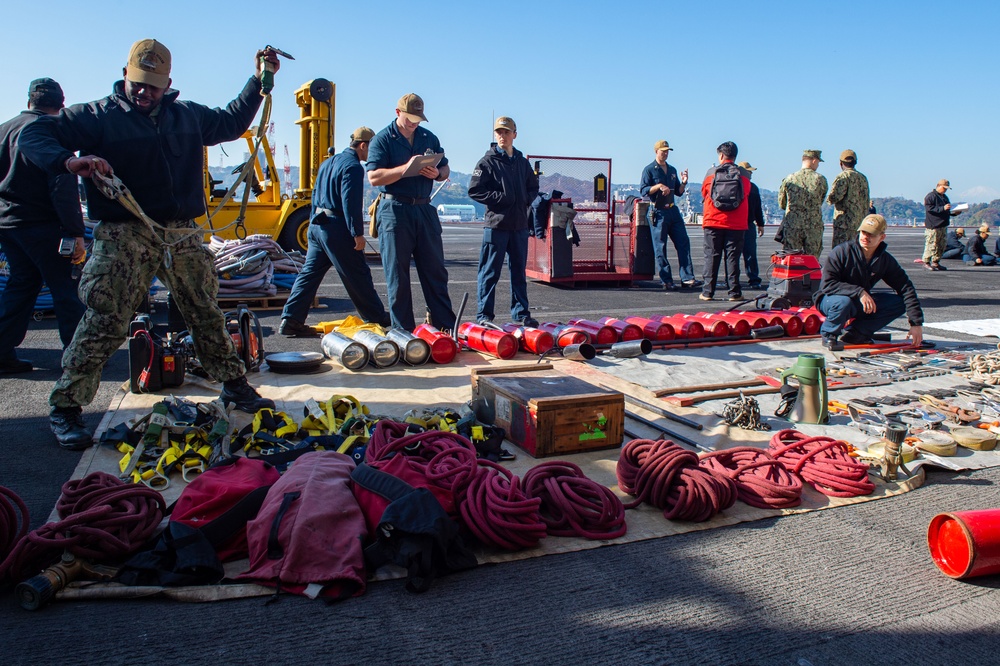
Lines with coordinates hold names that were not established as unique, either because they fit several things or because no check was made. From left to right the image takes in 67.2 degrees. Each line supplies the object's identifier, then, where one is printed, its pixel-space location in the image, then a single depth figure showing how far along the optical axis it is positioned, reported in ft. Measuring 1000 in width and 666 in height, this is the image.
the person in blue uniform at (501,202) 25.03
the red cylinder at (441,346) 20.13
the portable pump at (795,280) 28.37
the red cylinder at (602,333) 21.66
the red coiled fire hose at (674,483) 10.68
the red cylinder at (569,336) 21.04
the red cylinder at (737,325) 23.18
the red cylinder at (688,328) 22.39
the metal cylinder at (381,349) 19.40
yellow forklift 44.21
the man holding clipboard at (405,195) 21.33
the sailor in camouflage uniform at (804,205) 34.68
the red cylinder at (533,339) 20.88
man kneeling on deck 21.25
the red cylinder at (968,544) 8.95
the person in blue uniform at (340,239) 22.33
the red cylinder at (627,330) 22.00
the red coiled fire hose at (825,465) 11.74
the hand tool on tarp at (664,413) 14.90
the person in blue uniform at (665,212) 39.29
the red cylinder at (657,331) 22.07
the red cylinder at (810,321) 24.34
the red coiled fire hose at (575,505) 10.27
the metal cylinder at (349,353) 19.10
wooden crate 13.04
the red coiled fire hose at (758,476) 11.28
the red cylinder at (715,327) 22.75
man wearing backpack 32.19
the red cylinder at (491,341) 20.99
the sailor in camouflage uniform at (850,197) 34.50
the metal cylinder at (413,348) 19.75
